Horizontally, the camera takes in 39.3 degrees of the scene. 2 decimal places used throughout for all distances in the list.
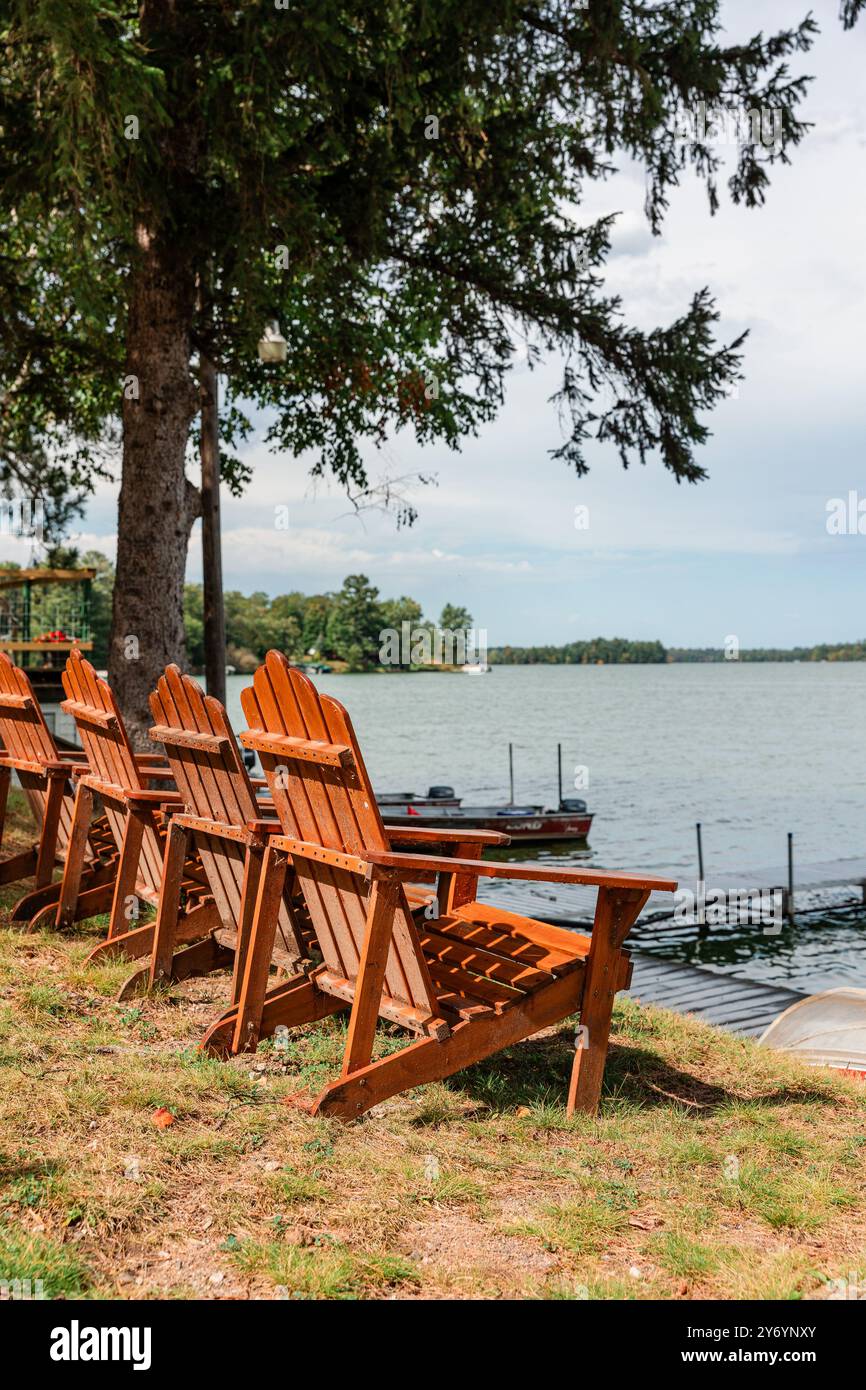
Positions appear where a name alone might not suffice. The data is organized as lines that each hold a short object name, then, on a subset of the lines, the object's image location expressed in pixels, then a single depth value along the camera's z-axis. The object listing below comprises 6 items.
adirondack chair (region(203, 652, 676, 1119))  3.95
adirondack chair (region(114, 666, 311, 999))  4.68
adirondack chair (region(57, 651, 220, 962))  5.47
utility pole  18.22
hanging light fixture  12.21
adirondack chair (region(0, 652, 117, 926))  6.43
